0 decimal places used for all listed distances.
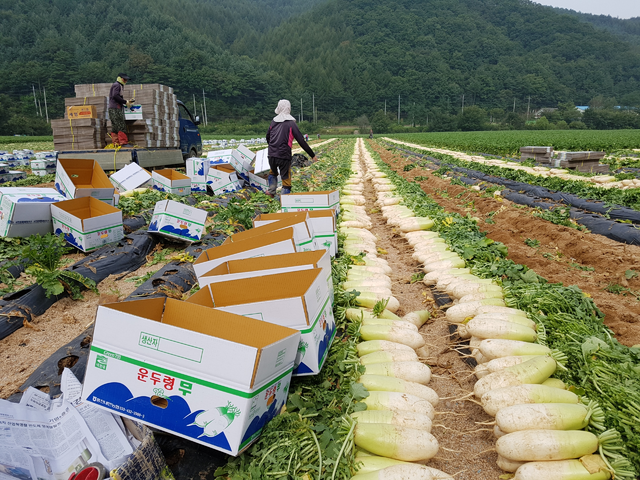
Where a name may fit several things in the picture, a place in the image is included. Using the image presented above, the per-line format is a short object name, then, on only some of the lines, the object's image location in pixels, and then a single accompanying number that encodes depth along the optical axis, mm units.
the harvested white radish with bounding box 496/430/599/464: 2006
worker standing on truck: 10391
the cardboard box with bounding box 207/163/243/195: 9234
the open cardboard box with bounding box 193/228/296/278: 3467
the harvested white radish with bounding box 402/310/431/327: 3666
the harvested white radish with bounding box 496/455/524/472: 2121
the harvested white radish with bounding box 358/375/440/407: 2514
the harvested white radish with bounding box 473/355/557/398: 2498
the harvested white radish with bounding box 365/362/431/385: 2686
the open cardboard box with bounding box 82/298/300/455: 1764
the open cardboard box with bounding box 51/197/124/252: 5273
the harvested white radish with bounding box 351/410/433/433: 2211
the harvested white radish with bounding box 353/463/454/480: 1922
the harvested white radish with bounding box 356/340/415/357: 2922
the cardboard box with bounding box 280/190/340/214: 5703
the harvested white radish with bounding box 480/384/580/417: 2307
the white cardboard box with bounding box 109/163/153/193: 8742
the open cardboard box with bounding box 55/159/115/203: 6090
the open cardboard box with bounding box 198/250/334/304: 2742
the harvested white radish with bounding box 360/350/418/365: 2785
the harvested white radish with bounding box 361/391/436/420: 2348
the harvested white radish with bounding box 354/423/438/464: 2094
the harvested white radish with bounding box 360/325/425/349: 3086
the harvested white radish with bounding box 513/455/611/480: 1917
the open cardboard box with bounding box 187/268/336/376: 2297
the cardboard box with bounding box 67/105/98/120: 11008
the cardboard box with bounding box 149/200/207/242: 5449
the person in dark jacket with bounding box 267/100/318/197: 7715
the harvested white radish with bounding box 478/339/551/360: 2783
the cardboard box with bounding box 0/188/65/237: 5262
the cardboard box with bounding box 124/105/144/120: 11872
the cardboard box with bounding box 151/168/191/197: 8453
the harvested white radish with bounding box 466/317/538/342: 2959
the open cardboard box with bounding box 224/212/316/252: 3863
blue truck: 10227
